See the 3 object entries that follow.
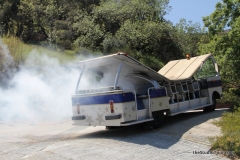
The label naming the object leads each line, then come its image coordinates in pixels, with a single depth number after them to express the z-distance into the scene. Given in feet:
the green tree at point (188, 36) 93.23
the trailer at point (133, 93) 27.76
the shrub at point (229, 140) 22.86
